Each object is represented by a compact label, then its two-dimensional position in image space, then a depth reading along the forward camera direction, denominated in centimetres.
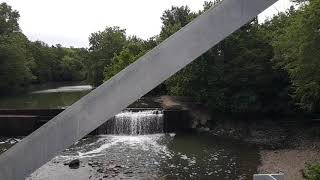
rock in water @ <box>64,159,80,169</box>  957
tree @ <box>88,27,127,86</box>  3033
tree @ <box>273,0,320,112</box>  914
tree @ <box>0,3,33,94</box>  2468
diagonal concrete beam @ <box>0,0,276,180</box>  290
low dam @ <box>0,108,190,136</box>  1383
